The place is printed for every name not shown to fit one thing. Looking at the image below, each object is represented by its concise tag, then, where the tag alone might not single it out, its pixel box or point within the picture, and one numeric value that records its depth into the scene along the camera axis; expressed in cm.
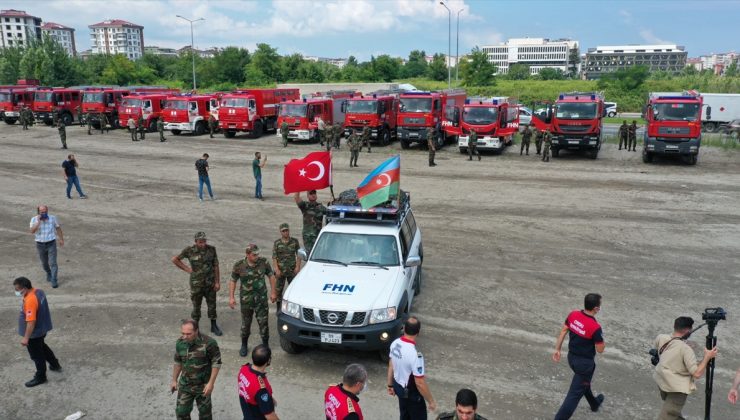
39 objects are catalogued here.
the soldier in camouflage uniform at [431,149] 2380
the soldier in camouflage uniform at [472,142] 2584
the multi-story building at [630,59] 17975
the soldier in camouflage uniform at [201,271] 807
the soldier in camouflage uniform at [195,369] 541
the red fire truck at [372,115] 2952
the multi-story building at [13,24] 16538
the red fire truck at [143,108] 3428
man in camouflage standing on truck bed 1038
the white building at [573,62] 18950
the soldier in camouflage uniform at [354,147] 2386
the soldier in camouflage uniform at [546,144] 2483
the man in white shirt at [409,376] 527
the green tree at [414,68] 10406
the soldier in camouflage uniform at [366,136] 2823
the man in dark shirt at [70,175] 1739
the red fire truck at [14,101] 3991
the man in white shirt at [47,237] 1023
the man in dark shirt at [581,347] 581
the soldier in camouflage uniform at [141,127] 3288
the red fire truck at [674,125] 2286
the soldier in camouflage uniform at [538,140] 2700
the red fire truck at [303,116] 3117
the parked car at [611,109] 5287
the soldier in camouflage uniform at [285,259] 895
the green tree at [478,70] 6919
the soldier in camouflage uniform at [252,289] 759
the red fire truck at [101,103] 3691
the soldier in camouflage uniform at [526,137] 2723
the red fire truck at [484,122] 2672
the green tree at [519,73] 10805
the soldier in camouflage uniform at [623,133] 2767
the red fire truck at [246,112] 3288
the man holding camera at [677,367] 531
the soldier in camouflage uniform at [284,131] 3020
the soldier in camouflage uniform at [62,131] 2842
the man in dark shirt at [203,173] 1723
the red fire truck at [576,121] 2486
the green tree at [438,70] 8819
